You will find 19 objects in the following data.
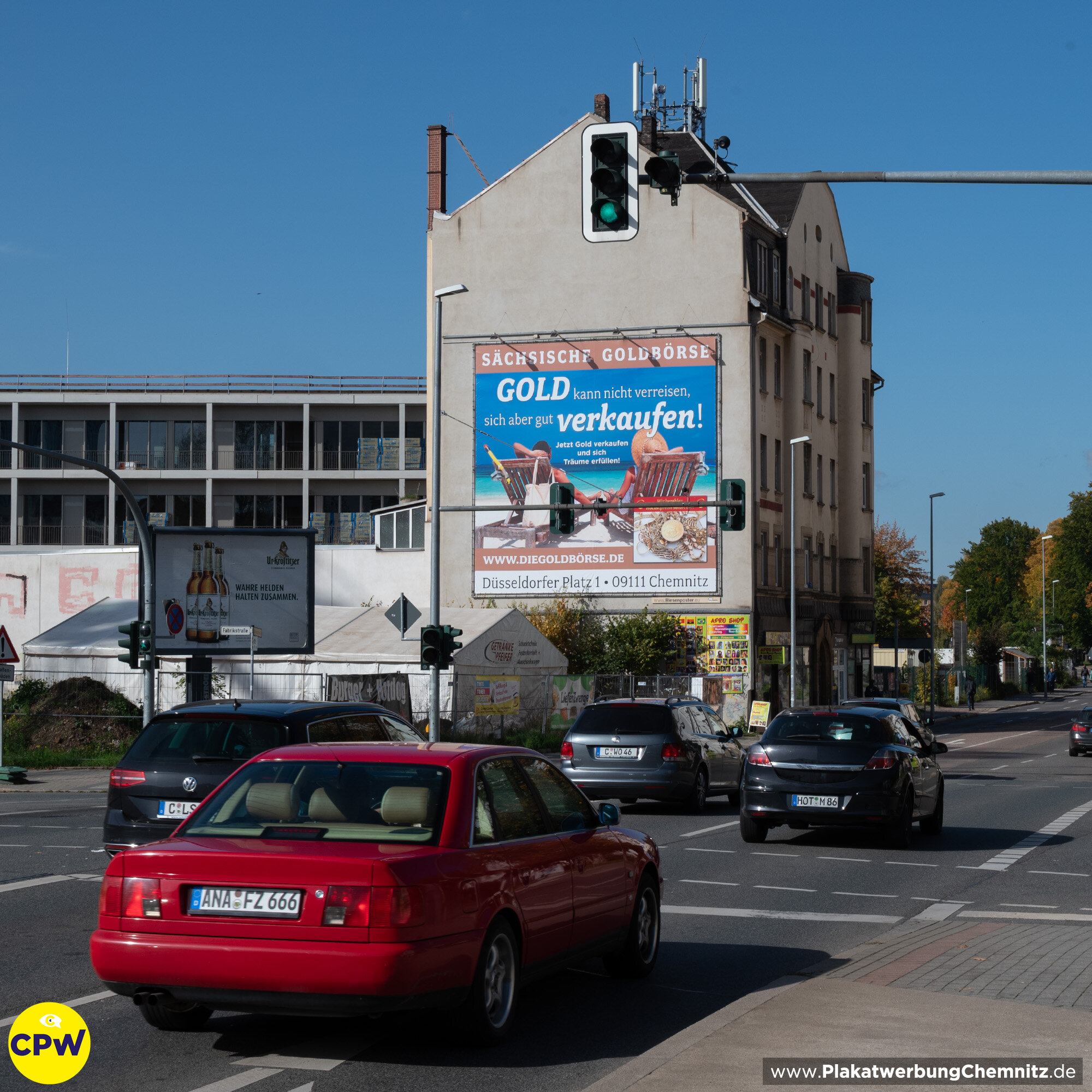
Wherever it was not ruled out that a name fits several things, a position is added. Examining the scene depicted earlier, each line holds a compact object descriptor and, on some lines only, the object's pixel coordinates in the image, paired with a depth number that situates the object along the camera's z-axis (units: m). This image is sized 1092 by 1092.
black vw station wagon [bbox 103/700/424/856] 12.58
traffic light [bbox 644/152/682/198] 12.34
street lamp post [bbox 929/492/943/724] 61.81
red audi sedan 6.74
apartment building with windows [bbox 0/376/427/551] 74.81
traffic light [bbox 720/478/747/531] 28.98
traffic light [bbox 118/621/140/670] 28.86
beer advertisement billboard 36.03
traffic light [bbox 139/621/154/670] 29.12
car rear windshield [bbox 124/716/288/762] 12.55
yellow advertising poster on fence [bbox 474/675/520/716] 39.97
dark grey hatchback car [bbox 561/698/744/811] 21.36
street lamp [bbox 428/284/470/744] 30.05
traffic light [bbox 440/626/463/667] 28.27
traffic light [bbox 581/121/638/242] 12.48
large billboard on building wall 50.75
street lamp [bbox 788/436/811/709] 46.53
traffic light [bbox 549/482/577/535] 29.48
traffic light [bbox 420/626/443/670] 28.08
